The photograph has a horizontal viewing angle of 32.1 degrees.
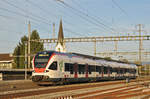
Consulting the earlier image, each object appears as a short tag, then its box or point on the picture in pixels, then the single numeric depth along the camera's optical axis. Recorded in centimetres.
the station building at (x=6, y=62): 8809
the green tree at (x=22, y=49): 7659
